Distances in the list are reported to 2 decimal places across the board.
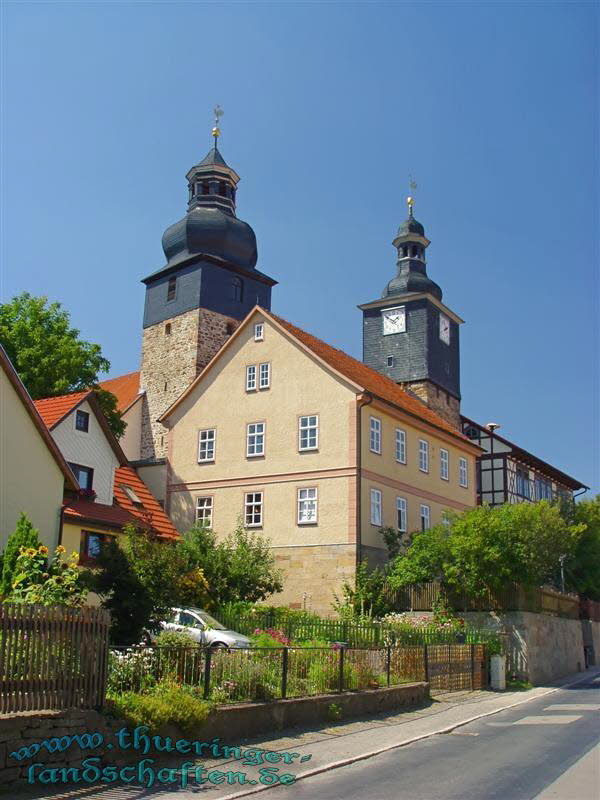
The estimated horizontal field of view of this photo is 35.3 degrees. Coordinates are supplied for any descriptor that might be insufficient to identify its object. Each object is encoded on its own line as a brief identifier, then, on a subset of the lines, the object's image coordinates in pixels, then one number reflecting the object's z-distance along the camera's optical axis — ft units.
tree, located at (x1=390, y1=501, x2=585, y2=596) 96.48
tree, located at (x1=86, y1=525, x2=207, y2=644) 50.14
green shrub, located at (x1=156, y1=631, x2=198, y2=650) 50.29
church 110.52
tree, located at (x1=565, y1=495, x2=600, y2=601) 138.92
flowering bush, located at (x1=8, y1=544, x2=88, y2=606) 38.88
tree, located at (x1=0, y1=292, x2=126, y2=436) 114.32
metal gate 74.28
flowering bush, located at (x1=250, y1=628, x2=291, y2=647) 68.23
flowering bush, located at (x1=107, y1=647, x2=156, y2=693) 41.57
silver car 72.33
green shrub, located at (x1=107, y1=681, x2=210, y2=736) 38.70
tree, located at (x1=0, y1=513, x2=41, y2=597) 66.08
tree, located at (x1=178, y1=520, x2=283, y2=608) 95.35
